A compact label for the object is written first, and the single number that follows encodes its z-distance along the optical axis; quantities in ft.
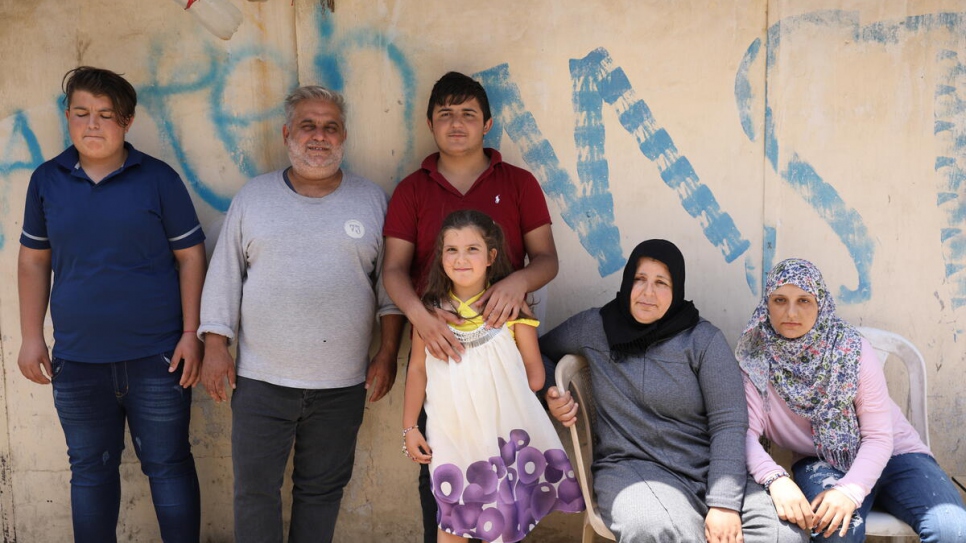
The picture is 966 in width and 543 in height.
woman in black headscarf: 9.06
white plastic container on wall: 11.91
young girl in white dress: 9.35
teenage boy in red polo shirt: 10.58
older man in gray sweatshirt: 10.37
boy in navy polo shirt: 10.40
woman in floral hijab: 9.16
